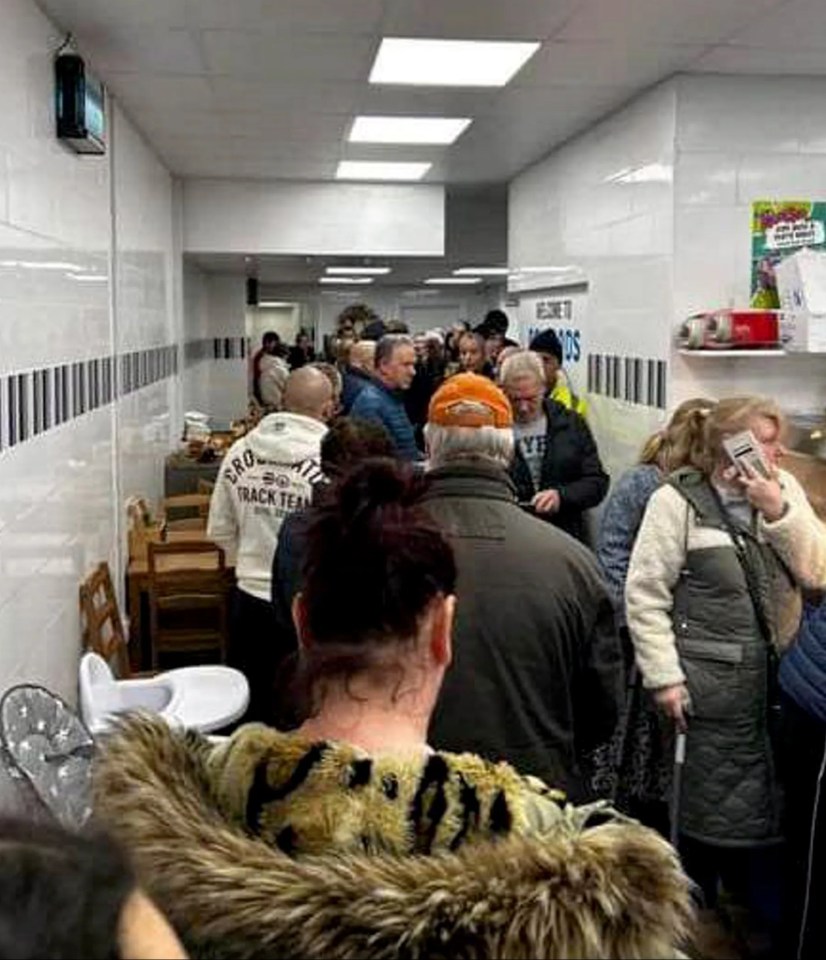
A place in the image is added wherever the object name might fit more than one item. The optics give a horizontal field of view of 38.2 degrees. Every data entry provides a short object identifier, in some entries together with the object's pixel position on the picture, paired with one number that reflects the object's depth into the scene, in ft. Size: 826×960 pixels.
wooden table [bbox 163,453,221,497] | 25.58
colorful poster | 15.87
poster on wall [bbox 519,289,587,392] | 22.15
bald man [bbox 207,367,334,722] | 13.64
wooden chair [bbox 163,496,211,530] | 21.63
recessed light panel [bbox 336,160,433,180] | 24.75
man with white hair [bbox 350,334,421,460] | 18.29
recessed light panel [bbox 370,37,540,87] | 14.46
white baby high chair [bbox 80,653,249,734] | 11.80
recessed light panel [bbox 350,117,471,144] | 19.66
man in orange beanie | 7.51
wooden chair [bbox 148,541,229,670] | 17.10
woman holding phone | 10.00
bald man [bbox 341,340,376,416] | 20.70
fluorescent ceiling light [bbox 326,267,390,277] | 44.52
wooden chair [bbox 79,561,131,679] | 14.55
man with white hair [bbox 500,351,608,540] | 15.89
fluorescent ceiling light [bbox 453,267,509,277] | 48.29
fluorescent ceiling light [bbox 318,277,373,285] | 57.93
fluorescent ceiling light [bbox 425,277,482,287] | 58.18
